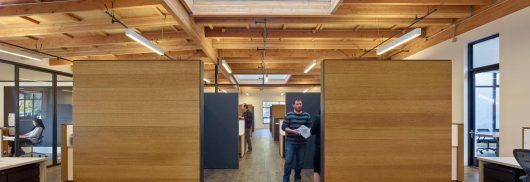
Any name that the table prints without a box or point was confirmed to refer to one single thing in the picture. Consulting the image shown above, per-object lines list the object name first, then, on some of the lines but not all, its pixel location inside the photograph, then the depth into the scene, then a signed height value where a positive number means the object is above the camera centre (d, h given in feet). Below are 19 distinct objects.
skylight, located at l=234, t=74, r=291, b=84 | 61.44 +3.27
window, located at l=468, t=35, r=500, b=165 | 24.08 +0.03
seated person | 26.78 -2.82
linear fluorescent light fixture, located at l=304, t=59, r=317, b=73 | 32.48 +3.03
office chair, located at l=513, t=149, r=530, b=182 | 10.85 -1.81
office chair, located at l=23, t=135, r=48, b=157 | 27.70 -3.51
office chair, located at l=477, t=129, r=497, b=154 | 27.04 -3.19
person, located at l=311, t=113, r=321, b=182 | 15.02 -1.81
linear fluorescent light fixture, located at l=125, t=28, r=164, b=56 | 18.23 +3.08
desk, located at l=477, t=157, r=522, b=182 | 12.75 -2.38
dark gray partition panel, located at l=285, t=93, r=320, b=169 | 23.18 -0.61
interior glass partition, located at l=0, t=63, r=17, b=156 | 24.91 -0.44
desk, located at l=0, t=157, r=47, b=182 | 12.65 -2.53
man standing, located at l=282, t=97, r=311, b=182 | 17.12 -1.82
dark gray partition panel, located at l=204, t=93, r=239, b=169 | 23.98 -1.87
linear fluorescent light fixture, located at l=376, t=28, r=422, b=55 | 19.98 +3.44
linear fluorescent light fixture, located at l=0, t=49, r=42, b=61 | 22.35 +2.77
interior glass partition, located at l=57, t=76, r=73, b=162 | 29.50 -0.23
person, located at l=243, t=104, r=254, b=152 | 33.64 -2.57
